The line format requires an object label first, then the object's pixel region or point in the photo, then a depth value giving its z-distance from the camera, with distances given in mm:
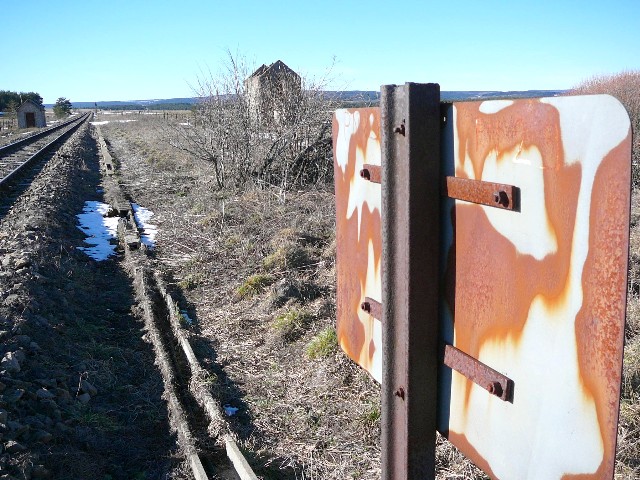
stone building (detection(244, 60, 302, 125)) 13742
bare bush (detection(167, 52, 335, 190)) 13758
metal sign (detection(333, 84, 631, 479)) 929
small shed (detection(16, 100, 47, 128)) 68500
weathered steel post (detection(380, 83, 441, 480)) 1297
